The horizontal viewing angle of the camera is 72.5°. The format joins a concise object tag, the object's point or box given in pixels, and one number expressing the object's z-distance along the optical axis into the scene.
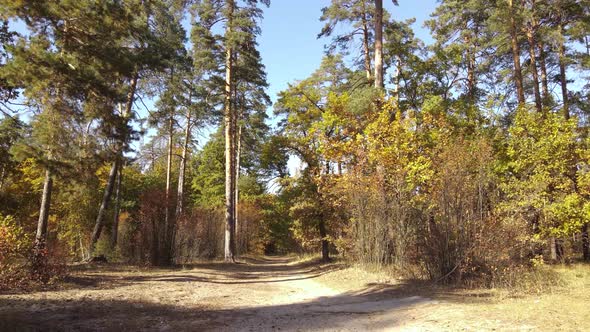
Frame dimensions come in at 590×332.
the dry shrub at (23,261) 8.18
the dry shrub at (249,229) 35.95
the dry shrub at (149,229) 15.86
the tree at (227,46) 20.11
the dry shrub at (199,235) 17.23
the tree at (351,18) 17.00
